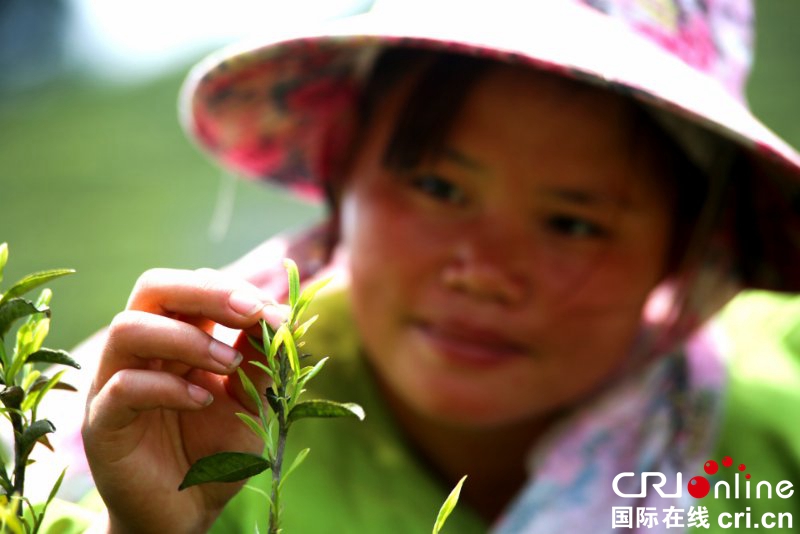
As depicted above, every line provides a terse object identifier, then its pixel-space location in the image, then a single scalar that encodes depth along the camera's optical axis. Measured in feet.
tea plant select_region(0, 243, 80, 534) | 2.69
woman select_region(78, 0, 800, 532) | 4.79
